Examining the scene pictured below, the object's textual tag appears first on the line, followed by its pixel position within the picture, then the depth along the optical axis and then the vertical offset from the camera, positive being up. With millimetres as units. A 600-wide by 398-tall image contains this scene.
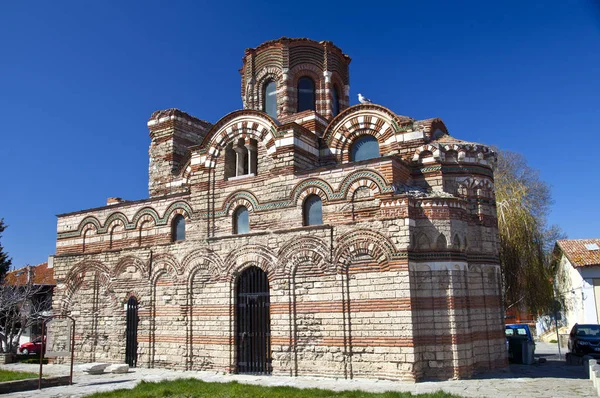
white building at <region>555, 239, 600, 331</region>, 24531 +424
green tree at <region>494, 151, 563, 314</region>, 17844 +1039
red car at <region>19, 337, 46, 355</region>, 22422 -2234
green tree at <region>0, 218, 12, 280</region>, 22341 +1536
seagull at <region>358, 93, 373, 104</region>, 16016 +6038
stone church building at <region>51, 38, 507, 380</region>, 11430 +957
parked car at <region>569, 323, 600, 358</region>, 14781 -1589
